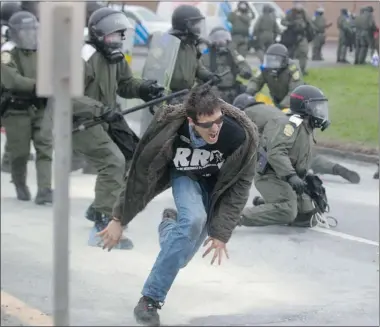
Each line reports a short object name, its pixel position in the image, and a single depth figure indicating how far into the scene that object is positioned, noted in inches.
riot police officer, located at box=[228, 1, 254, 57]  959.8
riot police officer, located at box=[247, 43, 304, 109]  441.4
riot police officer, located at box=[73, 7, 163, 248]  314.8
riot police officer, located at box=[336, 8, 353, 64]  1109.1
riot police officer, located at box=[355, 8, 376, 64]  1048.2
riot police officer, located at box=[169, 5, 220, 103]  388.8
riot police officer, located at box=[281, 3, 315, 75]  920.3
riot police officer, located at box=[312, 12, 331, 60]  1124.3
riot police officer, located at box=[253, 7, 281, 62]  998.4
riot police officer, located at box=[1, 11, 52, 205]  367.9
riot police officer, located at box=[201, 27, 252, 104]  533.6
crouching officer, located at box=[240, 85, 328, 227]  344.5
